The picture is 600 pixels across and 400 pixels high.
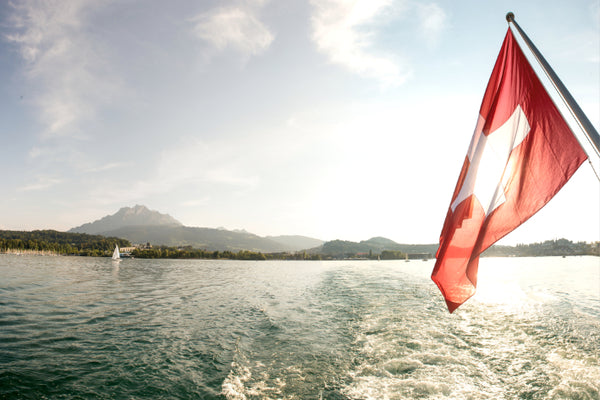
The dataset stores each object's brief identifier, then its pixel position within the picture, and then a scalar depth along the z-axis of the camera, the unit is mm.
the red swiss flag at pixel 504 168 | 4867
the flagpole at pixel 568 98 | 4008
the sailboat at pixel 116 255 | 136875
